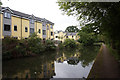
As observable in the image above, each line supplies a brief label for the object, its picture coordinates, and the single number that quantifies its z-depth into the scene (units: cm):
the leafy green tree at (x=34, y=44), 1553
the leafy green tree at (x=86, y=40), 3617
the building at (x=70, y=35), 5986
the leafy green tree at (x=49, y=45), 2172
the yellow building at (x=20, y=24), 2014
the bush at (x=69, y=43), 3092
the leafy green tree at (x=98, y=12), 231
